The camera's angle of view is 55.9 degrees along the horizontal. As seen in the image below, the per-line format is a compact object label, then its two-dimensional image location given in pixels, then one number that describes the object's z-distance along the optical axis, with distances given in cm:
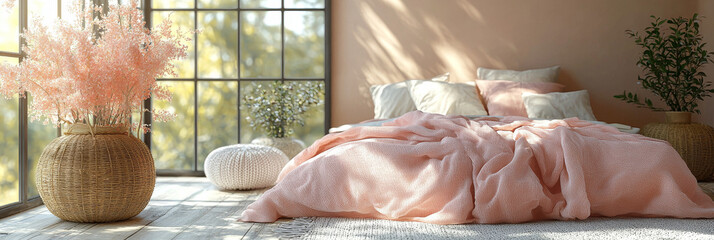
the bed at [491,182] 321
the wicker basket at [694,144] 507
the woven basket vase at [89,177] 322
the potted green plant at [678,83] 509
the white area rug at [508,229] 292
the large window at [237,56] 578
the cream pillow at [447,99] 508
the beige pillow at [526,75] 544
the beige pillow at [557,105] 496
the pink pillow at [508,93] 513
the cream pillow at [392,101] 527
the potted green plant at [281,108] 538
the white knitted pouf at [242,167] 458
